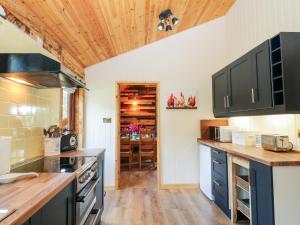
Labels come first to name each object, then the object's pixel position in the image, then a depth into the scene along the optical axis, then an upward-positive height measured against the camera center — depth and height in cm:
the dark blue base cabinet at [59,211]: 103 -50
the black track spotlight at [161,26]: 320 +146
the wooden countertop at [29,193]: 87 -36
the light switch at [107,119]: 399 +6
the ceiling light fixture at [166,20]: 302 +152
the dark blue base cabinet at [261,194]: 182 -67
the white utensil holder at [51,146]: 225 -25
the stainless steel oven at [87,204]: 159 -69
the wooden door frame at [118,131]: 393 -16
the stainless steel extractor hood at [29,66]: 152 +42
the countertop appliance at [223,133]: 342 -19
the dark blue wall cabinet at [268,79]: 199 +46
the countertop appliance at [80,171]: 160 -42
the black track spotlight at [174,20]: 307 +148
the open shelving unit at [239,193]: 244 -88
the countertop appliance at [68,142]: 249 -24
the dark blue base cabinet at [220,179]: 272 -80
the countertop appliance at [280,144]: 231 -25
